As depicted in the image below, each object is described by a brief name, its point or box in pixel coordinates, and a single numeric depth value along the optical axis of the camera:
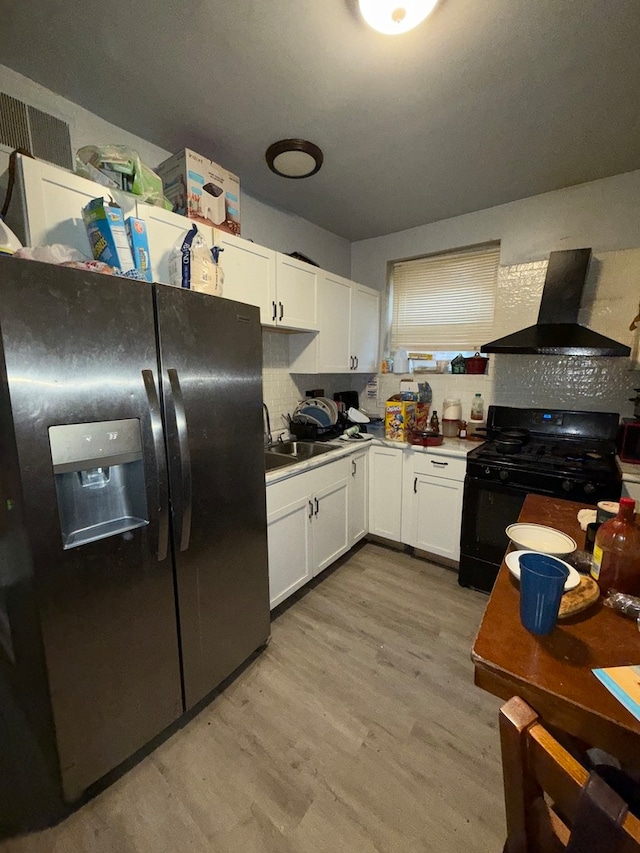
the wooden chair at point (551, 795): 0.39
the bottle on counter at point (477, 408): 2.84
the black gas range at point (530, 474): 1.94
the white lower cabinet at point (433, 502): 2.44
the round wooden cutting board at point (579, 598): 0.85
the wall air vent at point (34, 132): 1.44
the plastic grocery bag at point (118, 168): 1.40
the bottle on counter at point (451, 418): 2.86
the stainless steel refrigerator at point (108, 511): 0.97
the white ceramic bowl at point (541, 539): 1.10
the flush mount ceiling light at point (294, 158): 1.88
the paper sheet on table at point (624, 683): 0.64
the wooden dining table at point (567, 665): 0.63
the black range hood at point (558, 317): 2.12
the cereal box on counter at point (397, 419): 2.66
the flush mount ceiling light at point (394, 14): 1.13
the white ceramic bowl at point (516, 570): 0.91
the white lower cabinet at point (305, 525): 1.97
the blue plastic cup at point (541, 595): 0.77
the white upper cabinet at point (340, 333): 2.63
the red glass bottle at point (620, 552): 0.90
